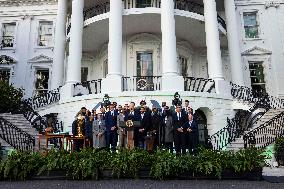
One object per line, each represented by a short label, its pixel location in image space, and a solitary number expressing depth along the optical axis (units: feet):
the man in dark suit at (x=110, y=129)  36.86
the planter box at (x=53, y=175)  26.50
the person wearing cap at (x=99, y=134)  36.52
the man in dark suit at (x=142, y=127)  36.11
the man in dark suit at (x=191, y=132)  35.50
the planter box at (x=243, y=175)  25.98
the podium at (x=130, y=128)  34.68
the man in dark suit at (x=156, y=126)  36.06
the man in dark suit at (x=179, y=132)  35.50
